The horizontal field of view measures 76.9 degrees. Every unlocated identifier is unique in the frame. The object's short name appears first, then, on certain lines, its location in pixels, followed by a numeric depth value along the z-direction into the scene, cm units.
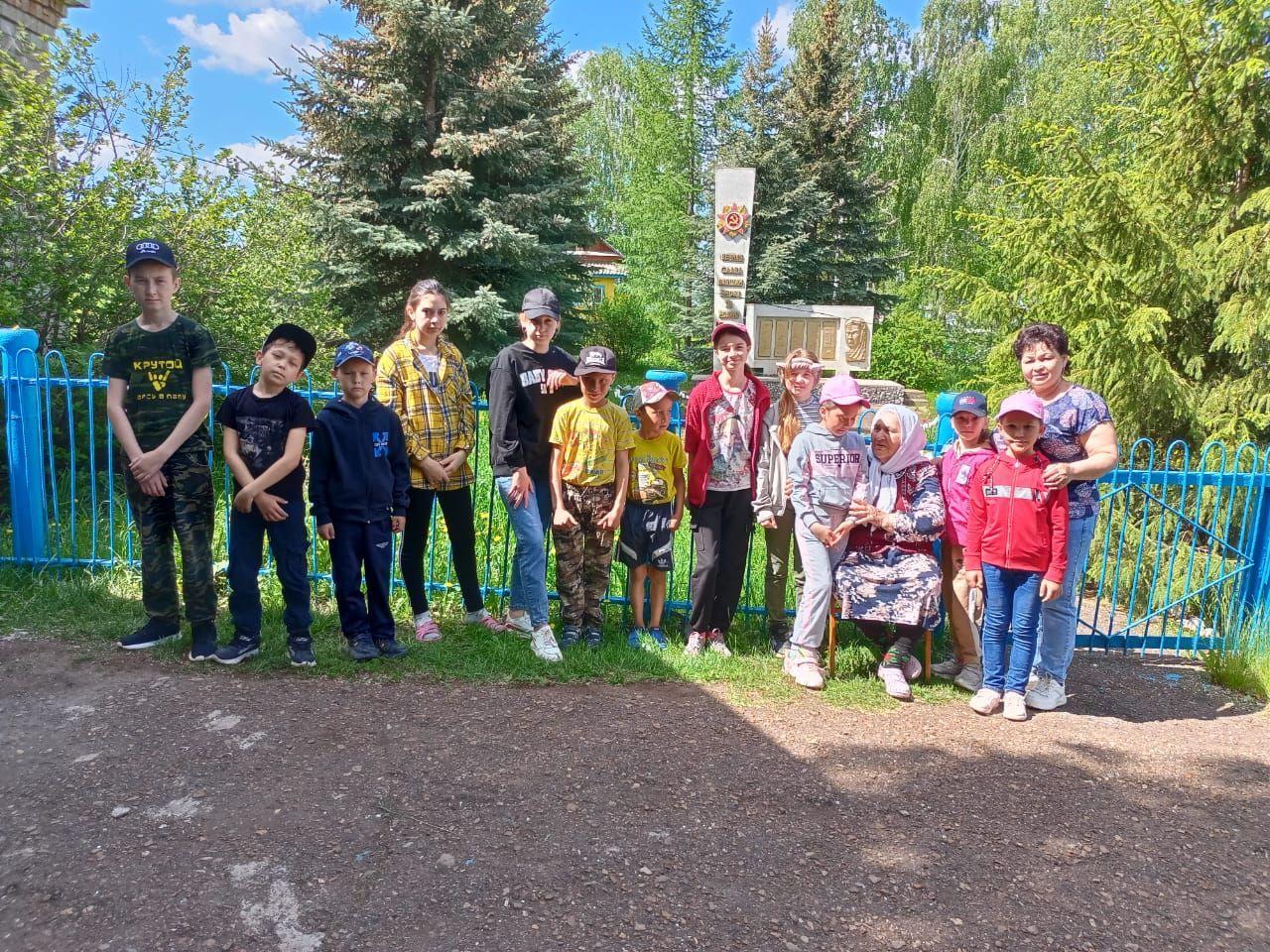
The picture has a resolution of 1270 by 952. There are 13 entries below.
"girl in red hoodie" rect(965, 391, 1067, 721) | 370
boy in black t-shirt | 380
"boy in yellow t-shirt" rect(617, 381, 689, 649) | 432
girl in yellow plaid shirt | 411
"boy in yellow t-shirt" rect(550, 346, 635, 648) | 413
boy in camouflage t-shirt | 378
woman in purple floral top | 368
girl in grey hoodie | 407
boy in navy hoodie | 386
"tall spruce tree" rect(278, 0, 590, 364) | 1135
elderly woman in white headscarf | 402
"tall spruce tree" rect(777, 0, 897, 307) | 1898
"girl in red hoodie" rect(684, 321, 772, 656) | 429
